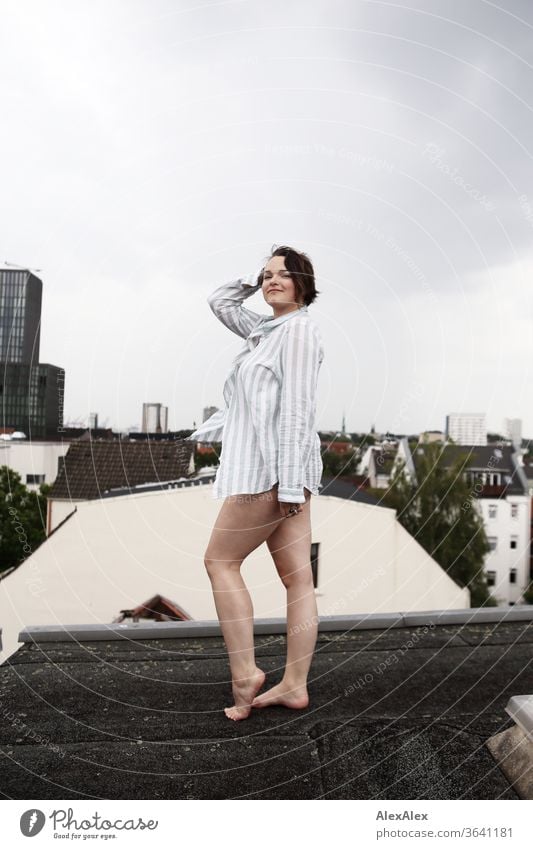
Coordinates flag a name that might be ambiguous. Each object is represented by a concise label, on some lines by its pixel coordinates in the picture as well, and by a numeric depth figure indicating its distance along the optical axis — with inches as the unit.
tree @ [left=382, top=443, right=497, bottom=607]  1079.6
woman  83.4
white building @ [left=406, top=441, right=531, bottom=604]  1609.3
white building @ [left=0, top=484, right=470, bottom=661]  400.8
